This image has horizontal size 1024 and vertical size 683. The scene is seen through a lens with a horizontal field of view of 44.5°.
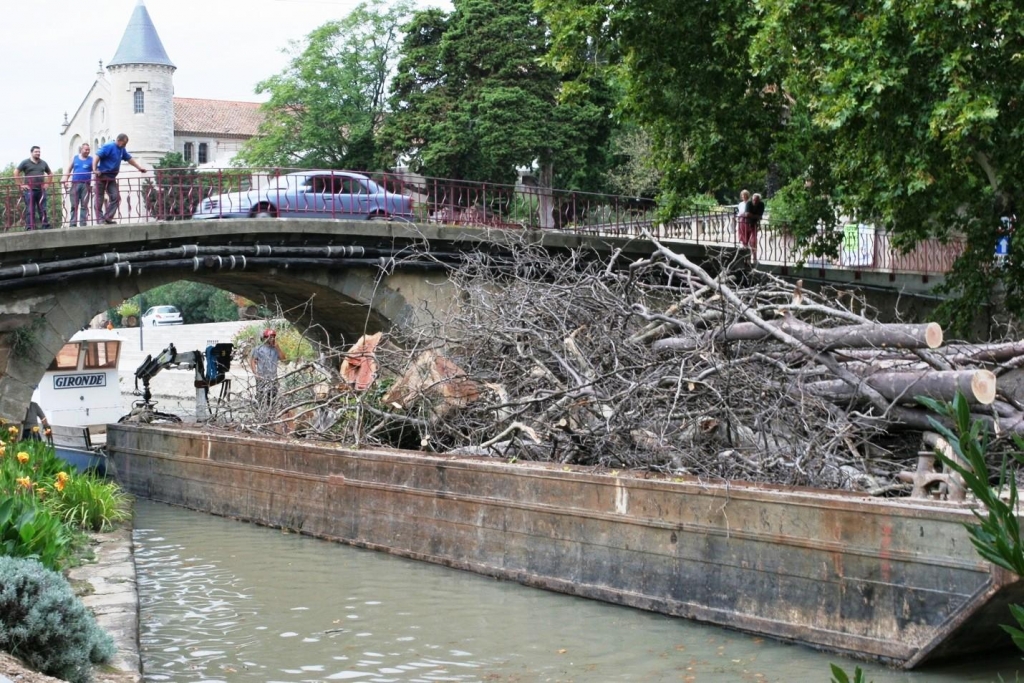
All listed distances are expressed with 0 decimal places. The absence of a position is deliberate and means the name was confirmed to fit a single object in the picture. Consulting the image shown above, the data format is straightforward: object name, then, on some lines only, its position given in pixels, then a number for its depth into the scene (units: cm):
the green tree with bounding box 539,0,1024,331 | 1534
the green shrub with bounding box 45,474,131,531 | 1258
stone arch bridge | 1862
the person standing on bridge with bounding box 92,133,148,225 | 1905
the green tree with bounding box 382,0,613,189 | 3822
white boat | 2167
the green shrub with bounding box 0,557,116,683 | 621
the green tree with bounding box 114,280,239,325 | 6888
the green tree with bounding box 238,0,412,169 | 5059
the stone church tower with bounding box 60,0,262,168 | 8331
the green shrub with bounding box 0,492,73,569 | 736
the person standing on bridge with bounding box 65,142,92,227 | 1891
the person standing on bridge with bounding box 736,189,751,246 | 2539
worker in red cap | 1578
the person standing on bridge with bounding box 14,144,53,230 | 1820
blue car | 2150
